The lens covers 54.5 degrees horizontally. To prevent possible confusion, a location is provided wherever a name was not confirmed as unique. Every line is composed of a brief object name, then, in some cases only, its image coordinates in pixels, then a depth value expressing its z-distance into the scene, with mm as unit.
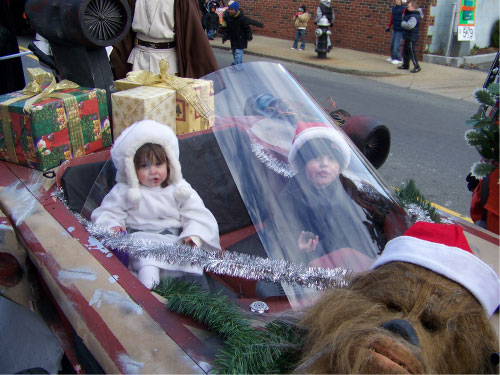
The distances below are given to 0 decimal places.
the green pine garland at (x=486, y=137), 2047
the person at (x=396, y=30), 12141
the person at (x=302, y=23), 14335
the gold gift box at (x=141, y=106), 2434
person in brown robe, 4203
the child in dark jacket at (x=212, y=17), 14609
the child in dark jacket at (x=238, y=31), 11250
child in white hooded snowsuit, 1948
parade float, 1354
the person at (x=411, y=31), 11594
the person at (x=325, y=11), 13484
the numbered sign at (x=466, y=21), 12680
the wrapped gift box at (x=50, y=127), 2336
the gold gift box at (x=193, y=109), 2284
